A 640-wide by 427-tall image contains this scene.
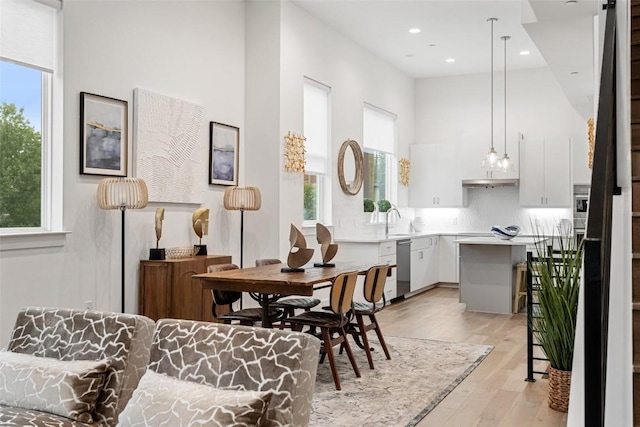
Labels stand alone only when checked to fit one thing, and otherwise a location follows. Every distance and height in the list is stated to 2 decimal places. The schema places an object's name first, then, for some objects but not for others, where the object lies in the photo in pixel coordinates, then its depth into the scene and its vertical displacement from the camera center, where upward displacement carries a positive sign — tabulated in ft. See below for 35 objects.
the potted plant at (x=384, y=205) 28.76 +0.05
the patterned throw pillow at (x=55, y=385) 7.57 -2.35
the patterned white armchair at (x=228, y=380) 6.31 -2.01
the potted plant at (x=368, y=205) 27.76 +0.04
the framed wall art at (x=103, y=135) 15.26 +1.80
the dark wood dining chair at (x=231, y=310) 15.33 -2.84
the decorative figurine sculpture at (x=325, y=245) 16.49 -1.10
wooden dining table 13.56 -1.76
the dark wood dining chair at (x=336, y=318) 13.87 -2.74
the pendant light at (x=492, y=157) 23.80 +2.02
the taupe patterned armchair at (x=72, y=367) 7.57 -2.17
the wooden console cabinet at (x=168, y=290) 16.63 -2.41
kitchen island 23.63 -2.62
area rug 11.95 -4.19
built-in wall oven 28.78 +0.21
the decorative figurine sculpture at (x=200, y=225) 18.65 -0.65
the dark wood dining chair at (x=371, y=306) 15.57 -2.71
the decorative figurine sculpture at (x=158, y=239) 16.90 -1.01
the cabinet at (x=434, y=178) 32.27 +1.57
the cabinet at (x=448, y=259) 31.96 -2.79
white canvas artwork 17.03 +1.71
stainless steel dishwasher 26.63 -2.80
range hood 30.48 +1.26
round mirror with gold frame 25.46 +1.72
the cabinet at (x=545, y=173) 29.25 +1.74
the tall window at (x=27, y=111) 13.70 +2.16
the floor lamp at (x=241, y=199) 19.57 +0.18
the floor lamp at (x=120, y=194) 14.88 +0.24
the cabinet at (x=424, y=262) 28.48 -2.77
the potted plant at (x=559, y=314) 11.48 -2.08
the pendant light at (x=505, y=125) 25.04 +4.36
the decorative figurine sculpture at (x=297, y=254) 15.52 -1.27
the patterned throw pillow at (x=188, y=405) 6.19 -2.16
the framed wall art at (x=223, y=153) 19.99 +1.75
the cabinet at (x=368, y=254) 24.40 -2.01
